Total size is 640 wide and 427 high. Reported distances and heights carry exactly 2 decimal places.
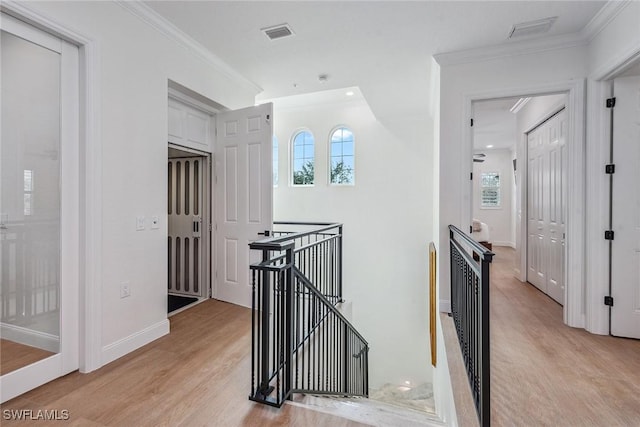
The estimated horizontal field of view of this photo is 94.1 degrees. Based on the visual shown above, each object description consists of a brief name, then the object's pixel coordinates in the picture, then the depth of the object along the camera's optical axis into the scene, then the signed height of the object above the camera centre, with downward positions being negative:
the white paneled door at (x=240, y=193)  3.49 +0.22
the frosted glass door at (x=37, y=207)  1.88 +0.03
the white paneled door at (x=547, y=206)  3.38 +0.07
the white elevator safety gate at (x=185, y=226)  4.05 -0.21
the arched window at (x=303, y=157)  6.00 +1.09
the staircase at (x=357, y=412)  1.69 -1.21
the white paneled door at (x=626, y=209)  2.55 +0.02
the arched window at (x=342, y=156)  5.78 +1.08
